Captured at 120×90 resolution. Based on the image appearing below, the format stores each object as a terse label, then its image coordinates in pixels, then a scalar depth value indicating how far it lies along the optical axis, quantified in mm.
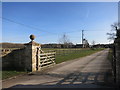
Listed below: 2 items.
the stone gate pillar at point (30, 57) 6398
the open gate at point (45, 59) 6902
